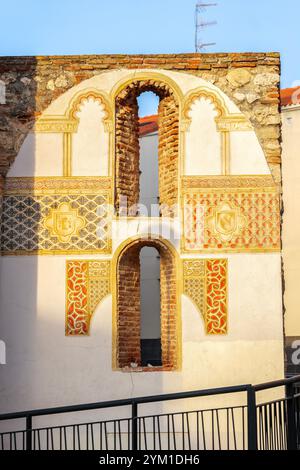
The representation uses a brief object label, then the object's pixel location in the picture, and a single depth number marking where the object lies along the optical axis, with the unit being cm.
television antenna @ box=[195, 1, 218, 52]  2169
